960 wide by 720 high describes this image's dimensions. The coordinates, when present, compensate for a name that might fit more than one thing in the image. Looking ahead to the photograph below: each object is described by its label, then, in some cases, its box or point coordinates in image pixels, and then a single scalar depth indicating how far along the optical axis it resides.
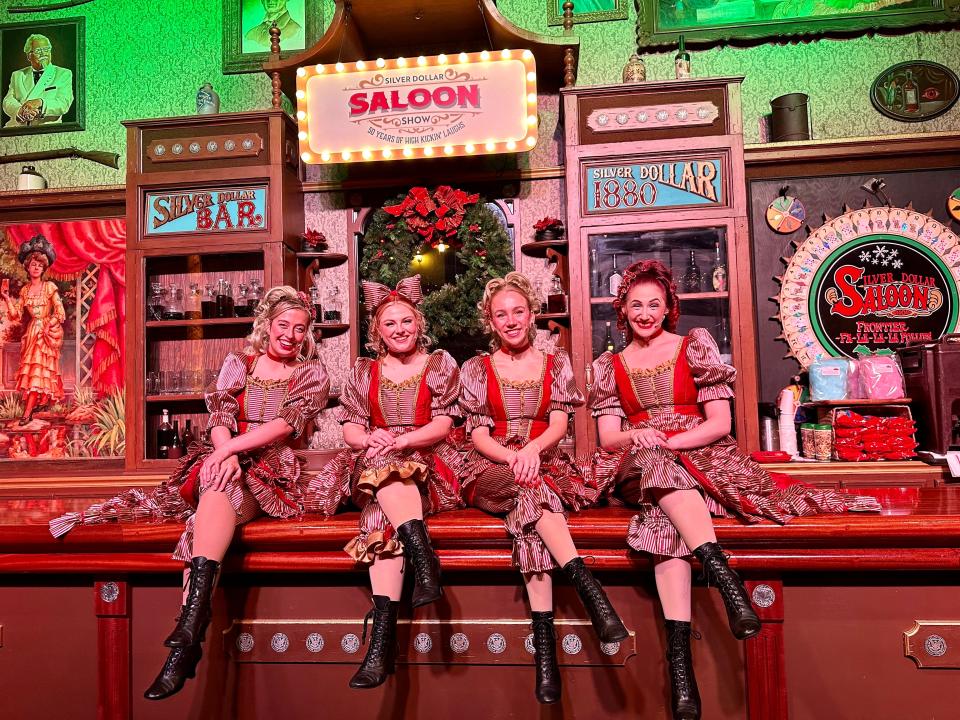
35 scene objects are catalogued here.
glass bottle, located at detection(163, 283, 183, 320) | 4.50
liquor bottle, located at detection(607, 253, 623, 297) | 4.16
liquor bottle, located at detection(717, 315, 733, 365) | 4.06
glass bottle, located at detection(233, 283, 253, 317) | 4.44
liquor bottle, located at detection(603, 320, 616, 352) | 4.14
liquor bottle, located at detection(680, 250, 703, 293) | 4.14
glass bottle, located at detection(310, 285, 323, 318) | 4.68
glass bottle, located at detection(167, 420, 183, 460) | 4.38
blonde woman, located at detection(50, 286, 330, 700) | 2.17
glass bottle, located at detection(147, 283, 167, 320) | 4.48
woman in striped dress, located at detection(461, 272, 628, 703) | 2.13
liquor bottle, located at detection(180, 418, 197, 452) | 4.50
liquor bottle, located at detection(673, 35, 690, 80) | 4.30
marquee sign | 4.13
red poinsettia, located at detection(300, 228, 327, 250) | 4.57
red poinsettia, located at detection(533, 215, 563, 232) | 4.36
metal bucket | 4.41
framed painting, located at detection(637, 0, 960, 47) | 4.56
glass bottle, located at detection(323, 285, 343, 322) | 4.80
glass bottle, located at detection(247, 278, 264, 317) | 4.41
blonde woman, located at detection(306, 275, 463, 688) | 2.17
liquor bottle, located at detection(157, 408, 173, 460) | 4.40
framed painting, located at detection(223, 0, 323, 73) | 5.04
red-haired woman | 2.10
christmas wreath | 4.43
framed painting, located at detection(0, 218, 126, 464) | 4.88
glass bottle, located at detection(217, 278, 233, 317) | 4.49
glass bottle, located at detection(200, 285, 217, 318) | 4.52
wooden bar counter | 2.17
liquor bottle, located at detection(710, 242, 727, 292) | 4.09
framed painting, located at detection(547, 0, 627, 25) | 4.82
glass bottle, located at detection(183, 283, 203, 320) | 4.52
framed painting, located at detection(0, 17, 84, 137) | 5.22
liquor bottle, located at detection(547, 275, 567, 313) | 4.34
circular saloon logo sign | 4.38
